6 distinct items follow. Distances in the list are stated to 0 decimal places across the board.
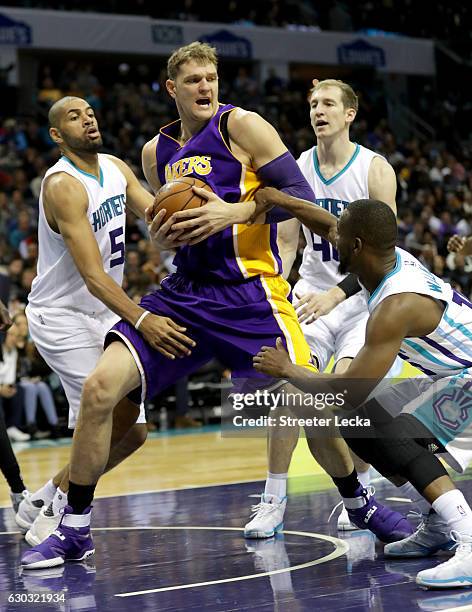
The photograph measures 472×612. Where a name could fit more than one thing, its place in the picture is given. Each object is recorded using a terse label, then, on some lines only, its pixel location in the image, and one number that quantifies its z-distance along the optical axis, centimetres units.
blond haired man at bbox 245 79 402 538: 555
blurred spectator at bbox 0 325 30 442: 1080
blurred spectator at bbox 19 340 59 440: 1102
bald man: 514
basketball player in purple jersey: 457
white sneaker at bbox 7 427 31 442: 1111
